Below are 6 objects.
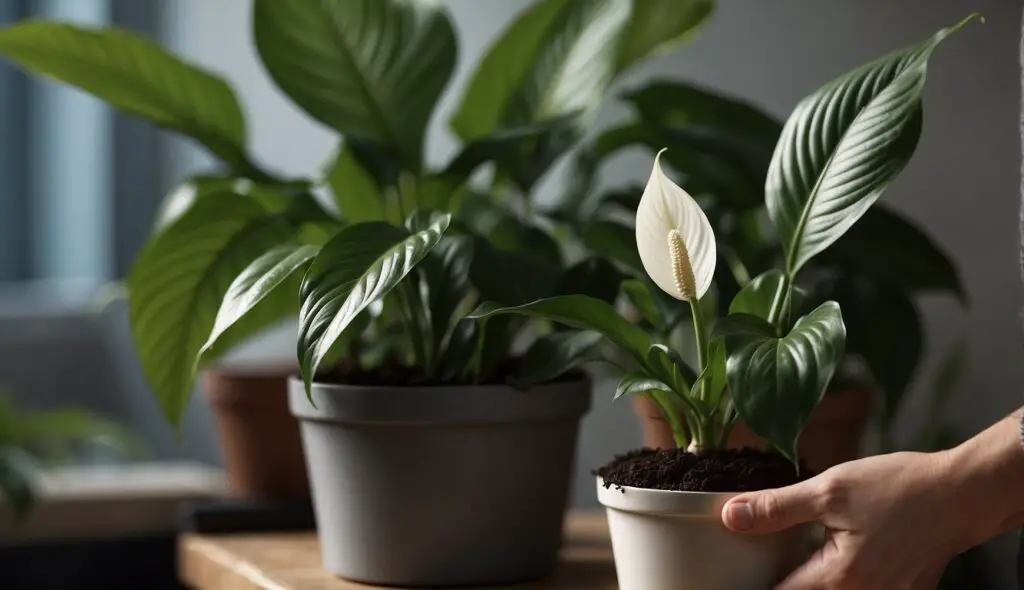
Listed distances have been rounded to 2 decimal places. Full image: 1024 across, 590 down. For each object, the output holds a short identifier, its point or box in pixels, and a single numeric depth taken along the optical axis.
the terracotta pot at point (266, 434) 2.06
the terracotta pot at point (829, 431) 1.69
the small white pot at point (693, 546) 1.42
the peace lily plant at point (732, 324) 1.42
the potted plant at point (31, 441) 2.30
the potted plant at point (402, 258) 1.60
